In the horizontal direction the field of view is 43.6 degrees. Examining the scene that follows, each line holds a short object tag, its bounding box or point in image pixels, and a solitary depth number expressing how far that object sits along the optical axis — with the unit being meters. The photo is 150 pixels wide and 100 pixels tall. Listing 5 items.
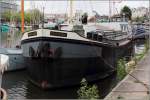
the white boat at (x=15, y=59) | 9.99
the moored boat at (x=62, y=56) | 7.25
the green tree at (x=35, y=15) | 14.99
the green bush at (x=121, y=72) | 5.97
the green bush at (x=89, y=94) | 4.27
